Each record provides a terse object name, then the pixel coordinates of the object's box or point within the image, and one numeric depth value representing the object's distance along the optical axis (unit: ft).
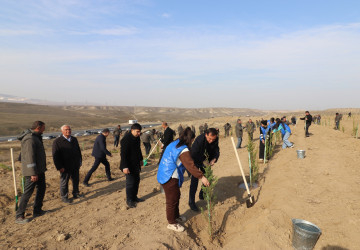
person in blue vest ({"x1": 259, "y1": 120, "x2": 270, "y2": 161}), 26.52
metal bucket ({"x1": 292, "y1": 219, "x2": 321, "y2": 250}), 9.80
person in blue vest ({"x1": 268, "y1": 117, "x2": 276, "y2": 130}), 31.94
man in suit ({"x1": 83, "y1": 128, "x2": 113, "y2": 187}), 22.00
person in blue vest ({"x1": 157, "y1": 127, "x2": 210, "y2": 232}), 11.49
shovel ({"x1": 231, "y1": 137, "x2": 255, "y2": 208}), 15.30
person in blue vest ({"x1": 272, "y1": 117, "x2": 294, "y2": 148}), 32.96
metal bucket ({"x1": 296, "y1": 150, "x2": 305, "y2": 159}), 26.40
